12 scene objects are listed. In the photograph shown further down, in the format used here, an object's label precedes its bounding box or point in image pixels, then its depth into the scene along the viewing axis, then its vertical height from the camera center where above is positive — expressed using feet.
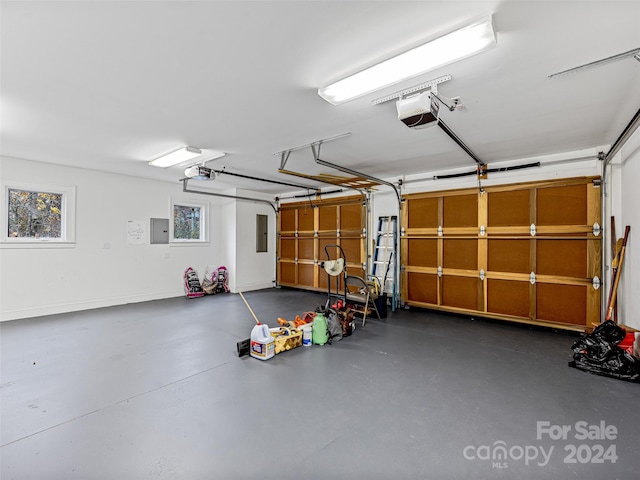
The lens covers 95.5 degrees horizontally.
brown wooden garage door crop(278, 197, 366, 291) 22.03 +0.32
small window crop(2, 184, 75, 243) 15.65 +1.47
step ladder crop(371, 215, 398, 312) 18.93 -1.00
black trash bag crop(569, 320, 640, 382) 9.04 -3.75
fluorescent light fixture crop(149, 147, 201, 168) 13.71 +4.20
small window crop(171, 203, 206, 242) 22.57 +1.43
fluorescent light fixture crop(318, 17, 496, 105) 5.68 +4.06
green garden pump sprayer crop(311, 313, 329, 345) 12.25 -3.84
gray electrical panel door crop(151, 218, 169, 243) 20.84 +0.75
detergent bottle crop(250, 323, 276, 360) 10.61 -3.80
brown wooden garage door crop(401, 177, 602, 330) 13.57 -0.55
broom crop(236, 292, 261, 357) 10.84 -4.03
